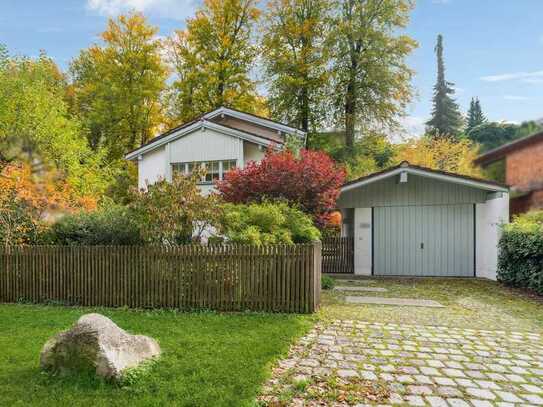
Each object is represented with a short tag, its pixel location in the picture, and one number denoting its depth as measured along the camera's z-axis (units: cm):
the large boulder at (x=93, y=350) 418
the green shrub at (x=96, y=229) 918
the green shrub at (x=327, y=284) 1059
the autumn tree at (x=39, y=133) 1723
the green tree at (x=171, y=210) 846
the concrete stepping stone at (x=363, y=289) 1043
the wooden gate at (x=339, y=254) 1389
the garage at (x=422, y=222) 1252
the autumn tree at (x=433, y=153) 2736
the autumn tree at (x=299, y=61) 2659
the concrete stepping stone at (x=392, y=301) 869
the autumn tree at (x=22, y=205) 942
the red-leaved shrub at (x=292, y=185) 1149
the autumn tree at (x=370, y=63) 2572
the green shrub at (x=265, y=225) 820
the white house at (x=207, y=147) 1716
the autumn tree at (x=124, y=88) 2808
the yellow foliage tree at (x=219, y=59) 2822
